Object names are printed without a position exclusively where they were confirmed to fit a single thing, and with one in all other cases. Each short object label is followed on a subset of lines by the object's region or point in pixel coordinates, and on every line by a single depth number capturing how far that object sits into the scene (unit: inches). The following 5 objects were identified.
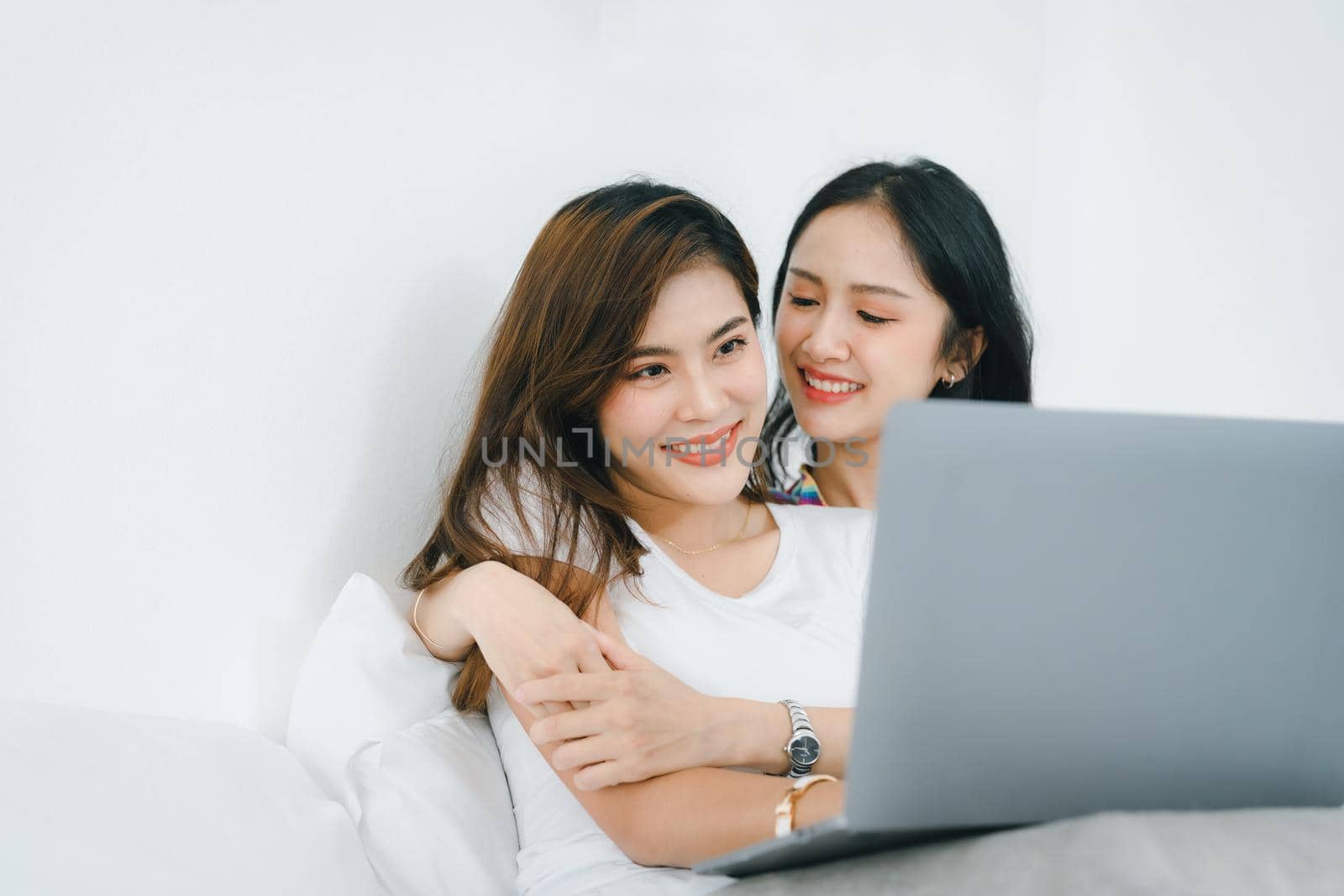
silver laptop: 26.7
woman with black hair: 65.4
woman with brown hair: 45.9
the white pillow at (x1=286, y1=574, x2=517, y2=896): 45.9
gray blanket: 27.9
